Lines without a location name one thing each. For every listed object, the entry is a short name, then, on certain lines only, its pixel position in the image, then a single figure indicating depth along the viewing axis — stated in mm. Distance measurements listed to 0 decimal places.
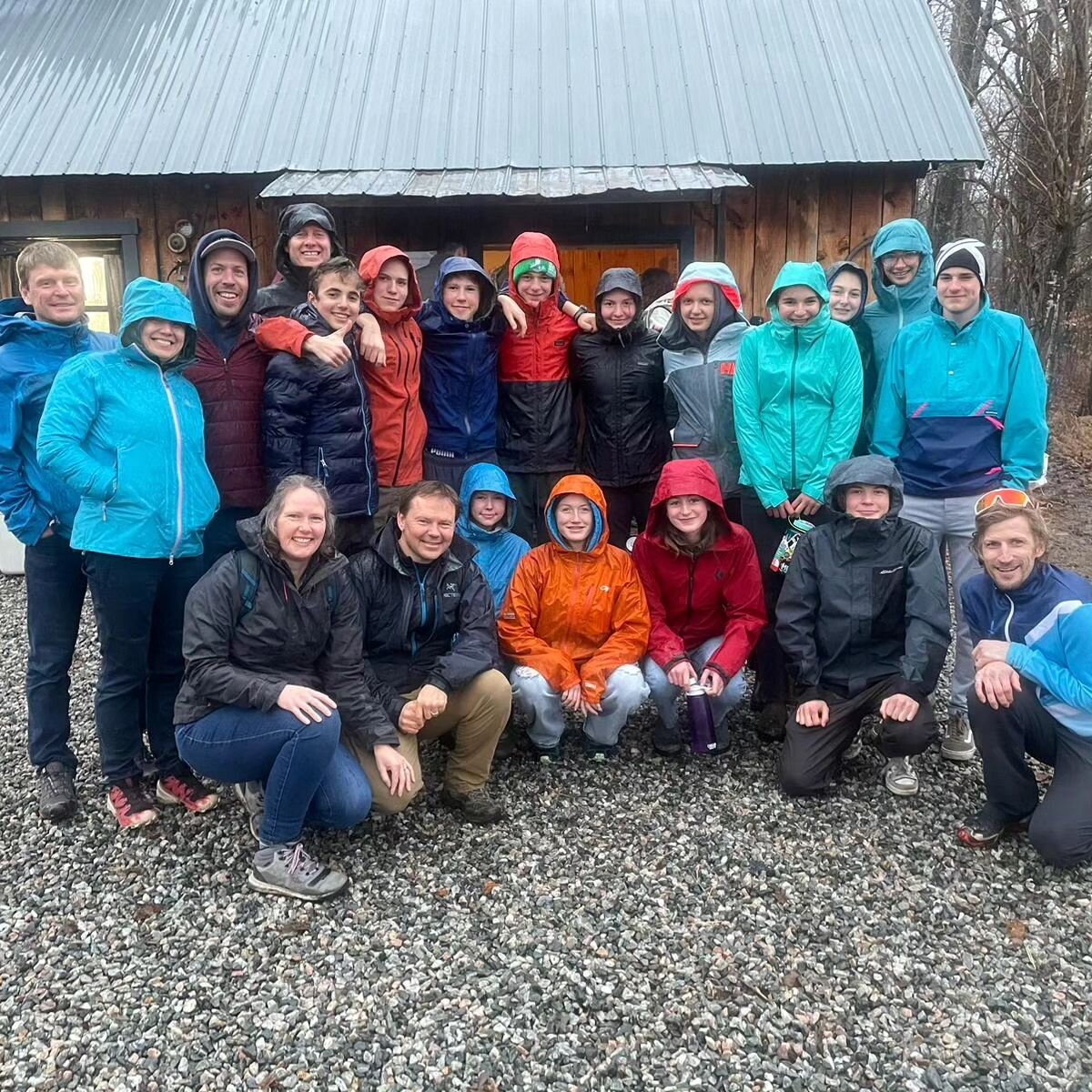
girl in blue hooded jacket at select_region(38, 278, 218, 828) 3039
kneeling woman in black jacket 2879
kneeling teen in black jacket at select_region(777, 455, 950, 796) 3494
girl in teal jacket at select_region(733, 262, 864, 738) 3818
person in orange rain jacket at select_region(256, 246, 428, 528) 3859
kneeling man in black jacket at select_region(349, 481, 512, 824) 3299
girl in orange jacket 3699
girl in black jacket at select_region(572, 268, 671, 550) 4184
